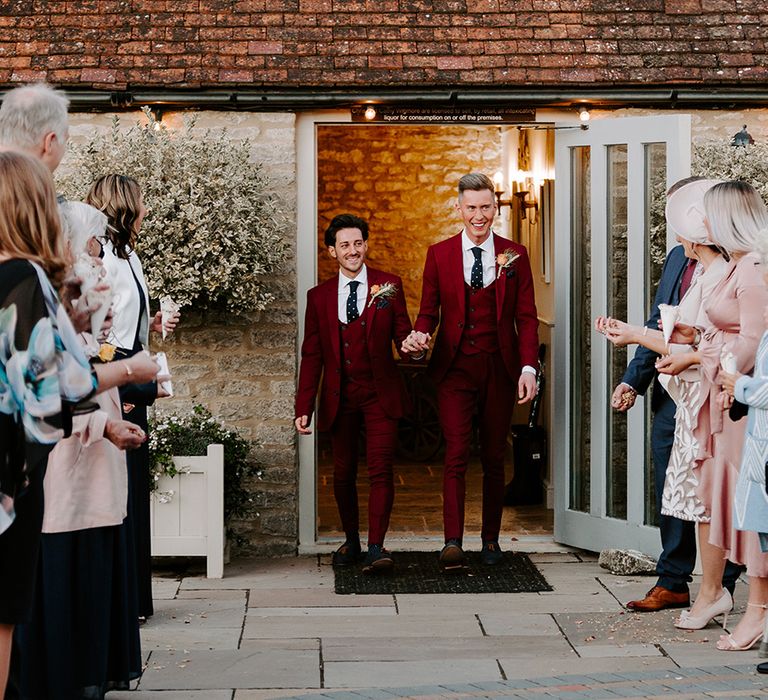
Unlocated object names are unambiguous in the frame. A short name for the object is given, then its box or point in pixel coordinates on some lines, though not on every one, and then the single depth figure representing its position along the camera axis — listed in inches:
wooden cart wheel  495.5
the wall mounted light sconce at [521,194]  460.6
